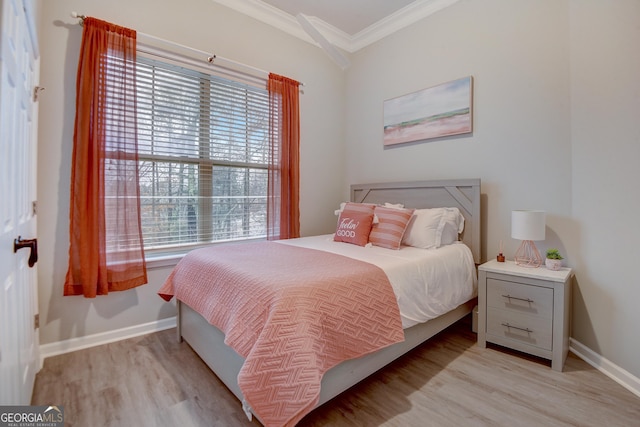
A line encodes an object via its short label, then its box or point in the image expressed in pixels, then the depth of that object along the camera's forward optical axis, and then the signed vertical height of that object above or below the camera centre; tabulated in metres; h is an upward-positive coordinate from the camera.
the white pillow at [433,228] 2.45 -0.17
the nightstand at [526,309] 1.87 -0.70
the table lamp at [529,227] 2.07 -0.14
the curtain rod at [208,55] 2.08 +1.39
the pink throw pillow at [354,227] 2.61 -0.18
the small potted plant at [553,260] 2.06 -0.37
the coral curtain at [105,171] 2.07 +0.27
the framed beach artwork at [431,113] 2.73 +0.97
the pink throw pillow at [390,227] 2.44 -0.17
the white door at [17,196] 0.98 +0.05
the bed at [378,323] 1.39 -0.71
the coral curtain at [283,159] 3.13 +0.53
